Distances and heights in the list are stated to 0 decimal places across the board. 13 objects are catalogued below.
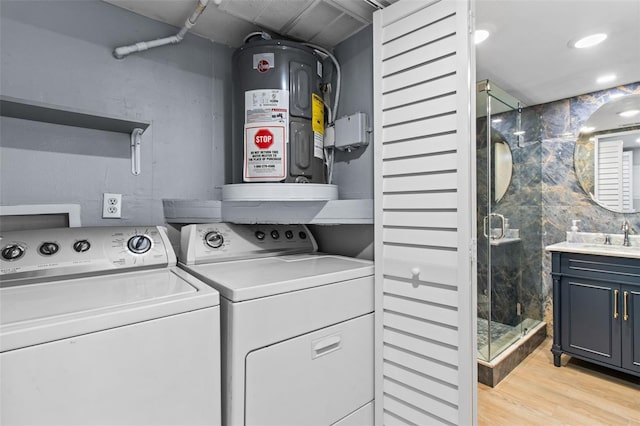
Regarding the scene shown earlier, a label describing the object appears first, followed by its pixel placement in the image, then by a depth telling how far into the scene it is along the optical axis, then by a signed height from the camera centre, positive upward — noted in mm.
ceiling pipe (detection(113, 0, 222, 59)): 1428 +832
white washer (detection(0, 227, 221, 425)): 722 -335
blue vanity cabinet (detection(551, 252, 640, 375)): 2186 -750
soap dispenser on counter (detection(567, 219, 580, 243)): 2852 -226
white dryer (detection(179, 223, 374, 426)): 1011 -433
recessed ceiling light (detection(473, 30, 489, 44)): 1798 +995
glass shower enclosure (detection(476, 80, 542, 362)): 2283 -161
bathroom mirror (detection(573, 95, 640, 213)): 2598 +441
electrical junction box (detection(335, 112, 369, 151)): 1602 +399
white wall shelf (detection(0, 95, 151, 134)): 1154 +380
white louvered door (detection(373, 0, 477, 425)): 1149 -22
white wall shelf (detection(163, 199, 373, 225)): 1518 -11
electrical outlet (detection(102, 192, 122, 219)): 1474 +20
